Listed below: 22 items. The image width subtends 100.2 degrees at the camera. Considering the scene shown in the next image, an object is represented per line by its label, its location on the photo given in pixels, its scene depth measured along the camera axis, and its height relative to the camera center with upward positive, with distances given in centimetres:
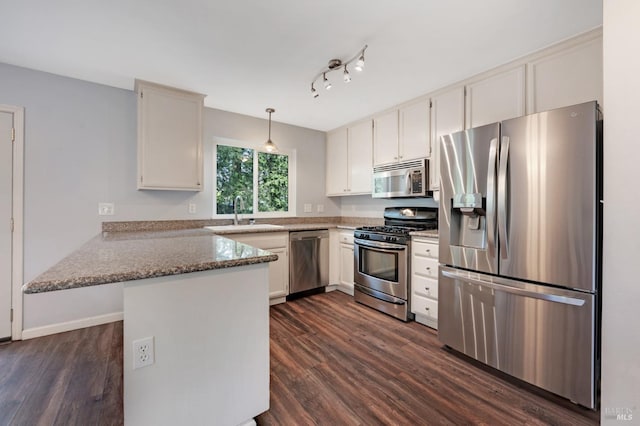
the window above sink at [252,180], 351 +46
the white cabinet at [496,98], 221 +101
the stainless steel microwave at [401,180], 290 +40
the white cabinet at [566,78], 185 +101
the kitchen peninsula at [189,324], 110 -52
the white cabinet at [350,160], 366 +78
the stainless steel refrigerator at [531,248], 153 -22
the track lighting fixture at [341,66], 212 +128
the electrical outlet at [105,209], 271 +3
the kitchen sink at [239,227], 297 -18
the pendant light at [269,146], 336 +84
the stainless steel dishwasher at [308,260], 338 -62
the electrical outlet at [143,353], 111 -59
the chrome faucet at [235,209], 346 +5
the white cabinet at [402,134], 292 +94
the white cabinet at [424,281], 253 -66
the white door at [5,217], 234 -5
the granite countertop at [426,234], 252 -20
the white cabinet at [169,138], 266 +77
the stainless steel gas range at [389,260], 278 -52
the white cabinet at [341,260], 354 -64
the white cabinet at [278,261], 312 -59
